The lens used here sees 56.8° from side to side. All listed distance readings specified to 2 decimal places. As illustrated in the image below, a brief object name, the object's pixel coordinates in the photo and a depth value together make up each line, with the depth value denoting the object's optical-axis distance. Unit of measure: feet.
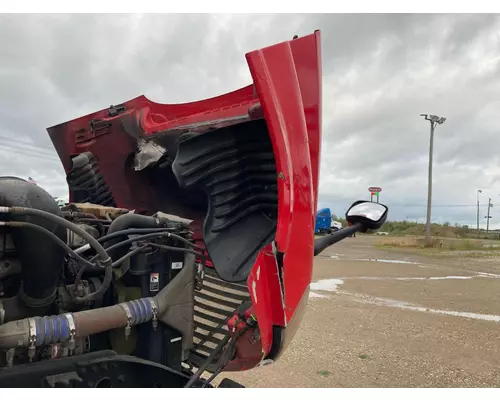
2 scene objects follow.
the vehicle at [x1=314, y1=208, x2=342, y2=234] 133.61
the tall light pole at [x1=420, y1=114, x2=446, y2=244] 92.32
